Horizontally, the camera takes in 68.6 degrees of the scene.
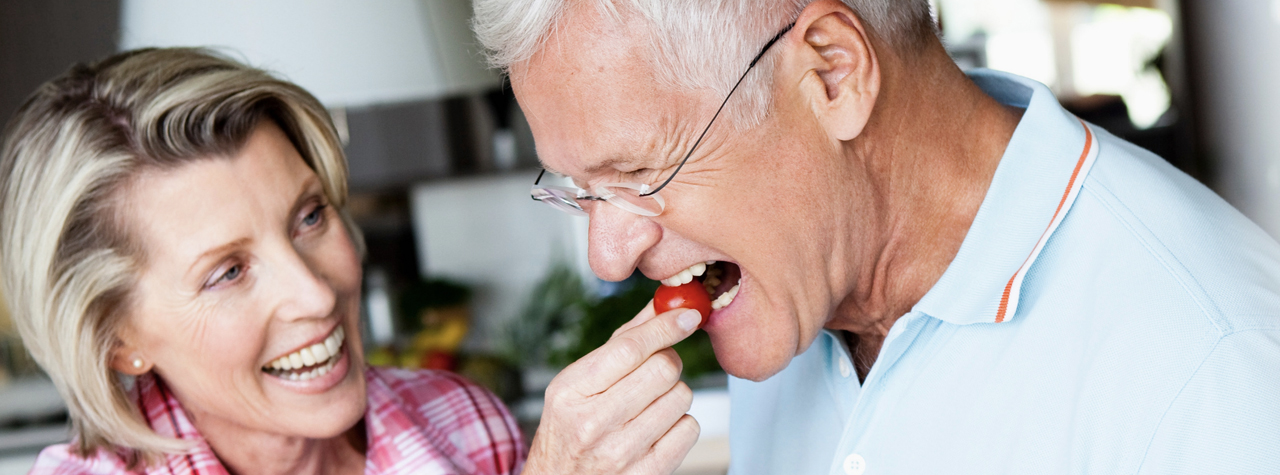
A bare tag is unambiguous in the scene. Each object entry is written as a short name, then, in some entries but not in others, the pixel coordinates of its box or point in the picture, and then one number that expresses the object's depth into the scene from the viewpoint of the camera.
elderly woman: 1.44
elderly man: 0.99
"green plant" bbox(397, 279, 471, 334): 3.86
